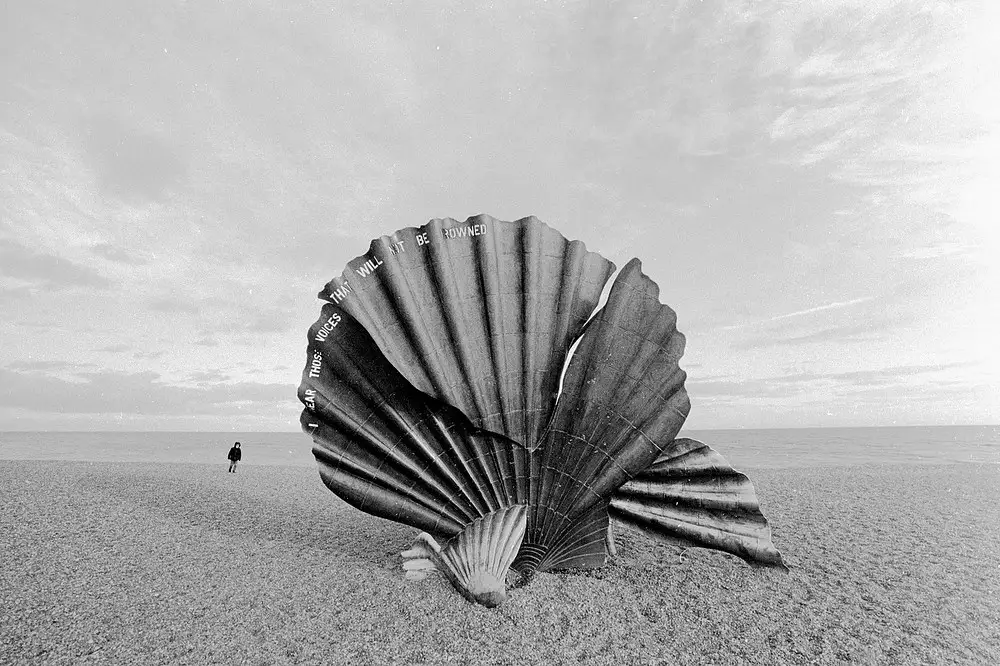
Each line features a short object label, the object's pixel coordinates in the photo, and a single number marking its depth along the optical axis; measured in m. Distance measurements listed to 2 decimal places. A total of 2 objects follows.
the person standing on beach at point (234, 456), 14.92
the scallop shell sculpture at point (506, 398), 4.10
